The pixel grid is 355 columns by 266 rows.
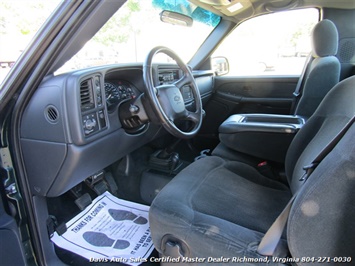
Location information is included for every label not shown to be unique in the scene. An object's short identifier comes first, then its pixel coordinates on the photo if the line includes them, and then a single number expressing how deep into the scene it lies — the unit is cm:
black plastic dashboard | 99
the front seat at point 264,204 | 64
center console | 152
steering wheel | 115
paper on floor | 123
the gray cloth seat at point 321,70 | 181
